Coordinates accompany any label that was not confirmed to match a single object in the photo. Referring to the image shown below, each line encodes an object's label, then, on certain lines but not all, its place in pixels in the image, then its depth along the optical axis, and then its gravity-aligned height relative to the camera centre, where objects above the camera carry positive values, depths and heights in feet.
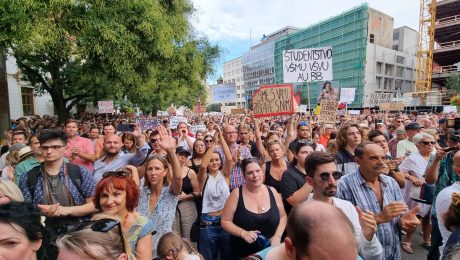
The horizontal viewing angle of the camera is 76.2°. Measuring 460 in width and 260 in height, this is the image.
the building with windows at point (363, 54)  163.94 +27.57
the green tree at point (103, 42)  20.95 +5.91
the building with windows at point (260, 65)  241.76 +33.25
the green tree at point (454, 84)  102.12 +5.26
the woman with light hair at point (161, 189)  9.26 -2.83
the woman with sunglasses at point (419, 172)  13.96 -3.50
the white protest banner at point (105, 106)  48.61 -0.13
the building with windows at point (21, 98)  63.62 +1.95
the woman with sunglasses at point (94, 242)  4.65 -2.24
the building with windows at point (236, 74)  330.34 +35.47
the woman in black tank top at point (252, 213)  8.94 -3.42
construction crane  131.64 +23.19
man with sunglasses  6.57 -2.53
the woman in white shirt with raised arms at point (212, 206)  10.73 -3.86
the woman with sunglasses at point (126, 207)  6.98 -2.58
